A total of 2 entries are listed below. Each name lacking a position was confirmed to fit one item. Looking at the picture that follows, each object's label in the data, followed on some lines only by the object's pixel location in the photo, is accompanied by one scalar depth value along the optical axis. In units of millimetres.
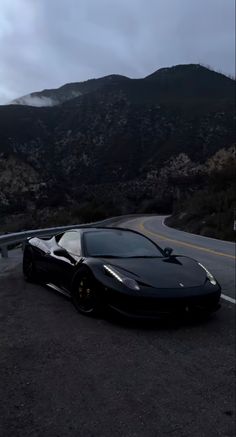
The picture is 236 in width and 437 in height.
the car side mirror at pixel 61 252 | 8216
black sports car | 6566
